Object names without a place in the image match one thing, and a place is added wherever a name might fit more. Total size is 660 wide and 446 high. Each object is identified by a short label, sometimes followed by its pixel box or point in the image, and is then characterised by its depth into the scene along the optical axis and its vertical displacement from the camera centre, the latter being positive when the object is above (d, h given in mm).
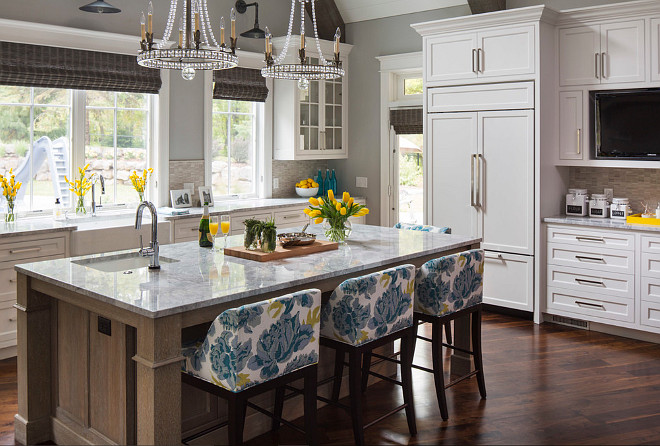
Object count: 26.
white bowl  7469 +254
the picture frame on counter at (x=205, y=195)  6566 +184
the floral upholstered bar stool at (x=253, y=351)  2734 -587
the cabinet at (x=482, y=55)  5668 +1413
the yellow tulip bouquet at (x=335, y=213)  4215 +4
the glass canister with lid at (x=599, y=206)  5754 +67
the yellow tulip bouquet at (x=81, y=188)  5625 +219
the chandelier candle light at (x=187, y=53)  2867 +725
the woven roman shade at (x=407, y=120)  7238 +1027
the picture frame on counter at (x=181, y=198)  6336 +151
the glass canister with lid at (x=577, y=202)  5859 +103
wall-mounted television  5371 +744
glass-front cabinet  7199 +1104
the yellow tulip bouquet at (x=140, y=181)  5918 +294
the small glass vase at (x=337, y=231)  4238 -111
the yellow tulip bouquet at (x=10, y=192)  5098 +165
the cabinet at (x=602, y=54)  5355 +1327
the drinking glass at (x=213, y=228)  3977 -86
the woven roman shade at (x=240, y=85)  6707 +1333
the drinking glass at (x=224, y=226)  3959 -74
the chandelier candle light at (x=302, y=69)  3580 +800
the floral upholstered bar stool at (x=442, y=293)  3787 -460
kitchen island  2746 -519
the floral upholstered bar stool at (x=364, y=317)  3271 -524
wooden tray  3688 -216
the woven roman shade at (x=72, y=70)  5172 +1199
